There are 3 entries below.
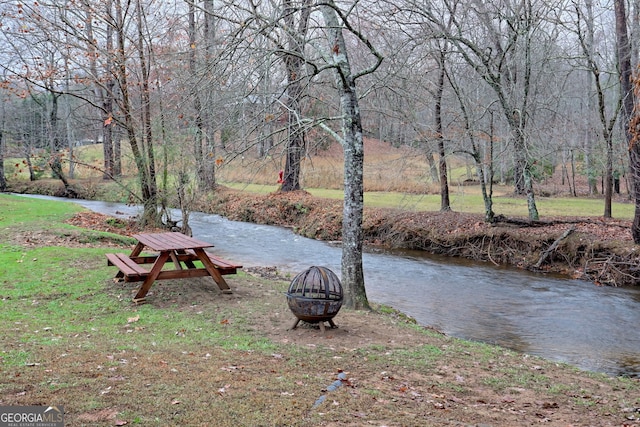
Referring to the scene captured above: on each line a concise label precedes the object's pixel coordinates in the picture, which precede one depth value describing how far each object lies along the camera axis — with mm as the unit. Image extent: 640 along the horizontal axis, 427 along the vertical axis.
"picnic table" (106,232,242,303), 8430
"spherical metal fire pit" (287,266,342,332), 7020
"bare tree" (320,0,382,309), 8680
